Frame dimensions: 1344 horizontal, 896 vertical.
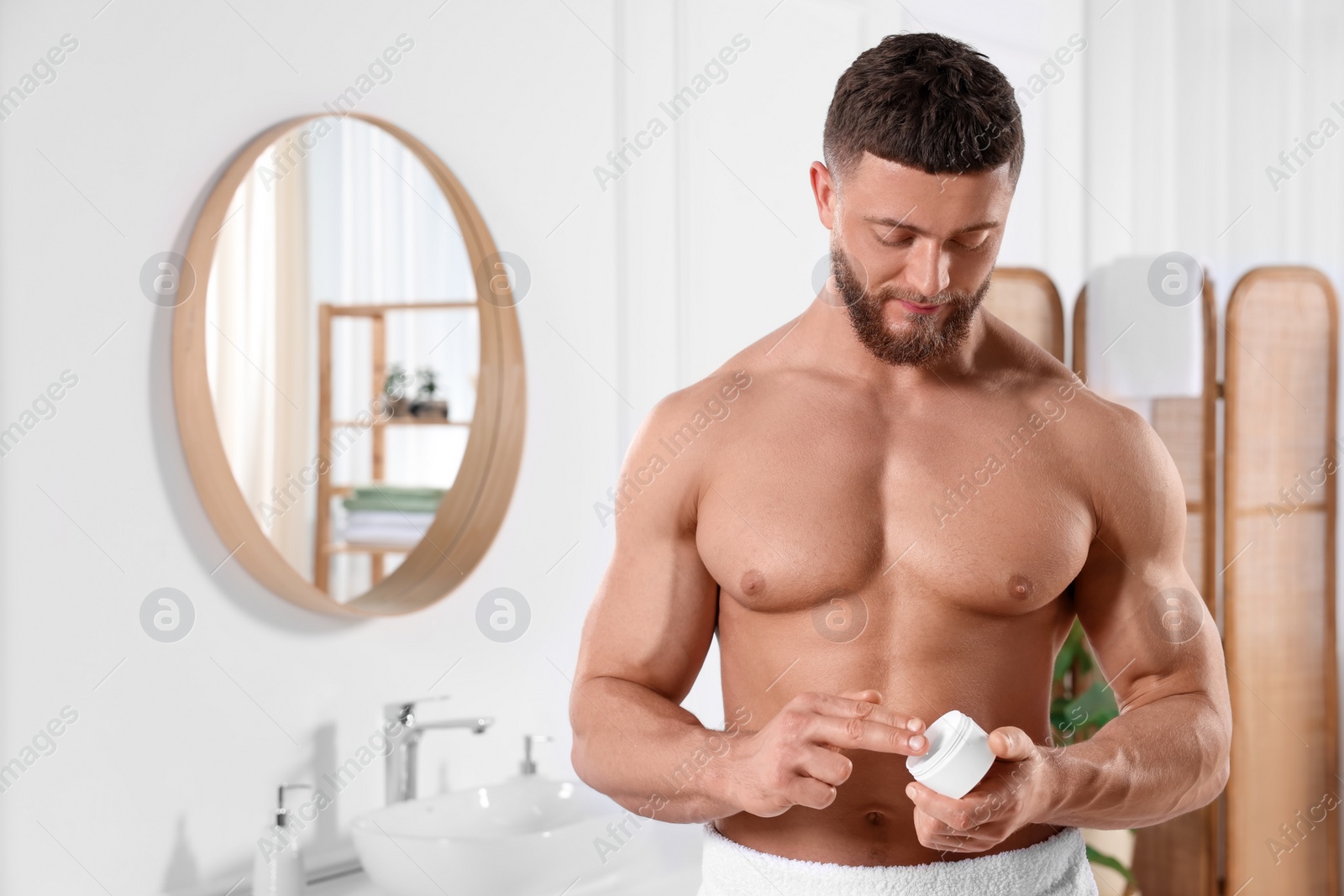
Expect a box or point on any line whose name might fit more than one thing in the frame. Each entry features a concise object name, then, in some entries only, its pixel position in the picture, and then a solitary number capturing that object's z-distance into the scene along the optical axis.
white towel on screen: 2.57
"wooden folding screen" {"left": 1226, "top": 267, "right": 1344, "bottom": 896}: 2.41
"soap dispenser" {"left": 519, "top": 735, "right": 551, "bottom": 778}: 2.00
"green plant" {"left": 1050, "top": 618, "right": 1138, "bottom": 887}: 2.47
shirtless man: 1.07
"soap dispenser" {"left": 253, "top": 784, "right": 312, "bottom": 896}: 1.59
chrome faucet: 1.87
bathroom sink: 1.61
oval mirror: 1.69
